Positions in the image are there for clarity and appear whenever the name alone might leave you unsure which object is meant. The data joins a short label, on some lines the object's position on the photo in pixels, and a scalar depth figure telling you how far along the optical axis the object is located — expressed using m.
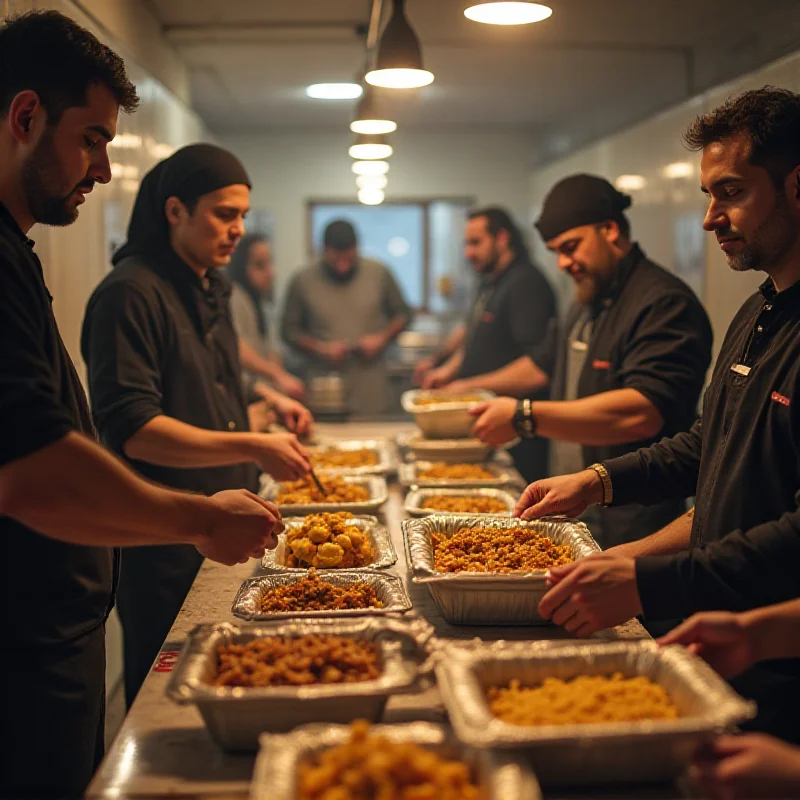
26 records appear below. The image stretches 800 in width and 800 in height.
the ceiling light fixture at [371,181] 6.39
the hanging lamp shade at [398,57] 2.88
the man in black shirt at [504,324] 4.61
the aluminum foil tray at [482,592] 1.77
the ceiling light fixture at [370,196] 6.71
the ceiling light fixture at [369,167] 4.90
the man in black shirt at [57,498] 1.45
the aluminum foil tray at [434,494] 2.59
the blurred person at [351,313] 6.61
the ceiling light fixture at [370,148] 4.40
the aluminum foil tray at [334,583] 1.75
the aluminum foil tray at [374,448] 3.20
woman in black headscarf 2.53
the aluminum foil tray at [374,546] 2.07
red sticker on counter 1.70
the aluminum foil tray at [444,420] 3.51
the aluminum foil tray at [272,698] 1.32
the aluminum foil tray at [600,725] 1.18
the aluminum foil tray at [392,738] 1.11
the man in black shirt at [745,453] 1.52
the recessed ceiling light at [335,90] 5.34
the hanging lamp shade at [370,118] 3.93
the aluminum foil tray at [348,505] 2.63
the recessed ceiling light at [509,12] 2.29
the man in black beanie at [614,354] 2.80
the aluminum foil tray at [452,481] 2.99
